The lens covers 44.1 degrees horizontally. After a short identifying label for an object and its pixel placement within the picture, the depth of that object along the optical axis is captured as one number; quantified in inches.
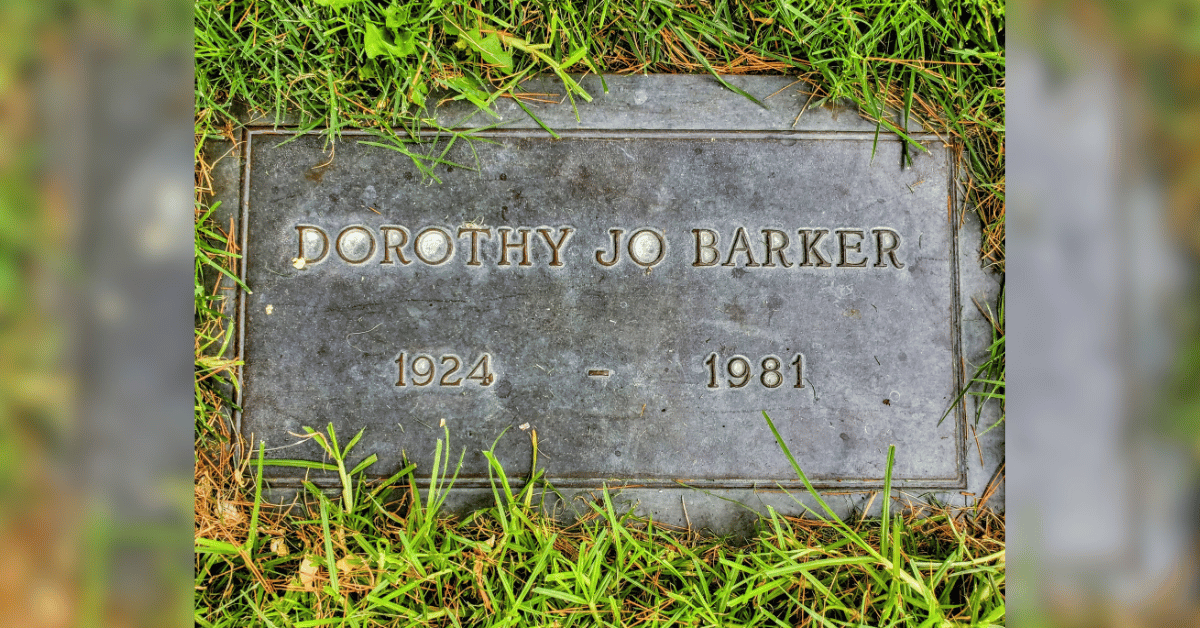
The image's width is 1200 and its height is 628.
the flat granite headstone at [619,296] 44.0
